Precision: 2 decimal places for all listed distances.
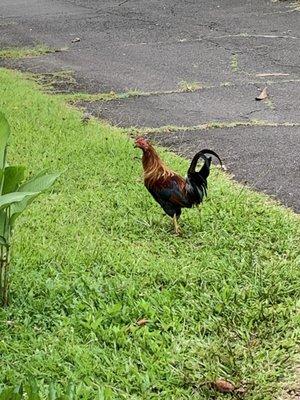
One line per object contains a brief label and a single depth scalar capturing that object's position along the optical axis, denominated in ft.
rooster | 13.46
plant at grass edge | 10.86
